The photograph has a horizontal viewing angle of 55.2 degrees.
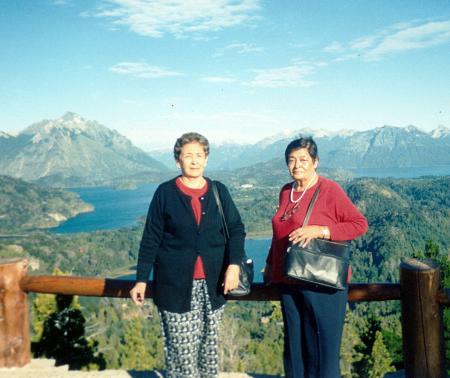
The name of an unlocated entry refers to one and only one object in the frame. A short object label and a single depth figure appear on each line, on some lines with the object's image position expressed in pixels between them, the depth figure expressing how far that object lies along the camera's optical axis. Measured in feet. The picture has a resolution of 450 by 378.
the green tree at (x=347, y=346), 120.26
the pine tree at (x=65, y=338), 31.42
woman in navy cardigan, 9.21
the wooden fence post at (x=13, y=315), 11.87
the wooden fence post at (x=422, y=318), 9.43
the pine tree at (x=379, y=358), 72.13
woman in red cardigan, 8.93
